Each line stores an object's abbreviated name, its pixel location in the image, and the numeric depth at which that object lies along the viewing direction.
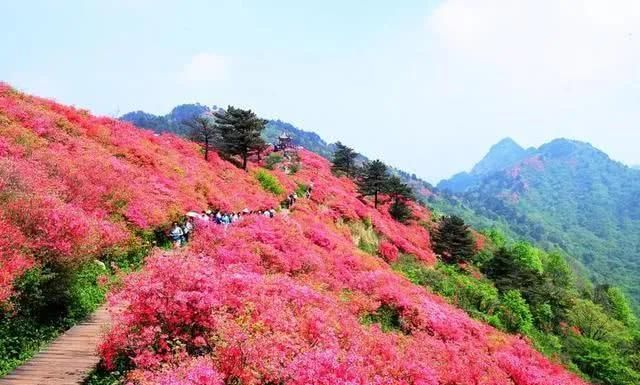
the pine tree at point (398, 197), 64.19
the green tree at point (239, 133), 48.91
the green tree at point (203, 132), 45.59
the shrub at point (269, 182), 46.62
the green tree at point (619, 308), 87.19
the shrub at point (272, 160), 59.99
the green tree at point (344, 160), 82.54
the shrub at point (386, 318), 21.17
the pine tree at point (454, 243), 54.19
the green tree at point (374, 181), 61.28
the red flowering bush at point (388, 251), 44.78
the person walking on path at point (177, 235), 23.67
